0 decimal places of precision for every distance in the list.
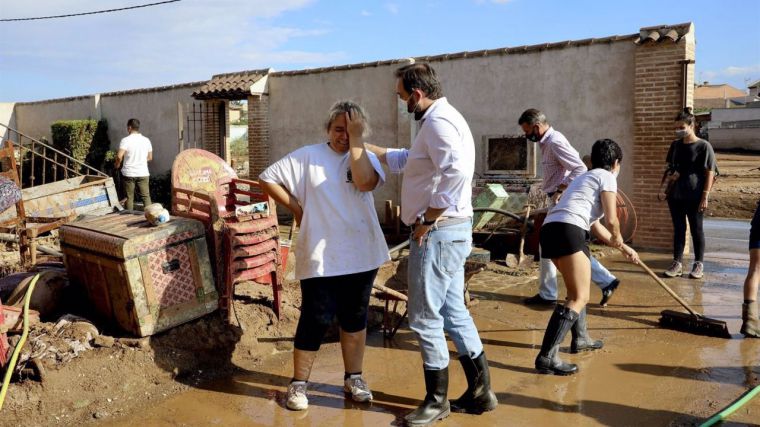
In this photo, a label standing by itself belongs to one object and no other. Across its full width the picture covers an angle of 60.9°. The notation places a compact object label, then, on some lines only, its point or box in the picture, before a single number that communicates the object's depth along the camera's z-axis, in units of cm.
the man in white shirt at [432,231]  356
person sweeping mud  441
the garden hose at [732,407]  350
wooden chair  639
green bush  1839
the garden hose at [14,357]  364
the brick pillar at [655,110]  880
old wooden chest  440
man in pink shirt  593
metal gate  1555
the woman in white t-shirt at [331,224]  380
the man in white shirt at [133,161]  1037
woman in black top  728
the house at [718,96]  5734
